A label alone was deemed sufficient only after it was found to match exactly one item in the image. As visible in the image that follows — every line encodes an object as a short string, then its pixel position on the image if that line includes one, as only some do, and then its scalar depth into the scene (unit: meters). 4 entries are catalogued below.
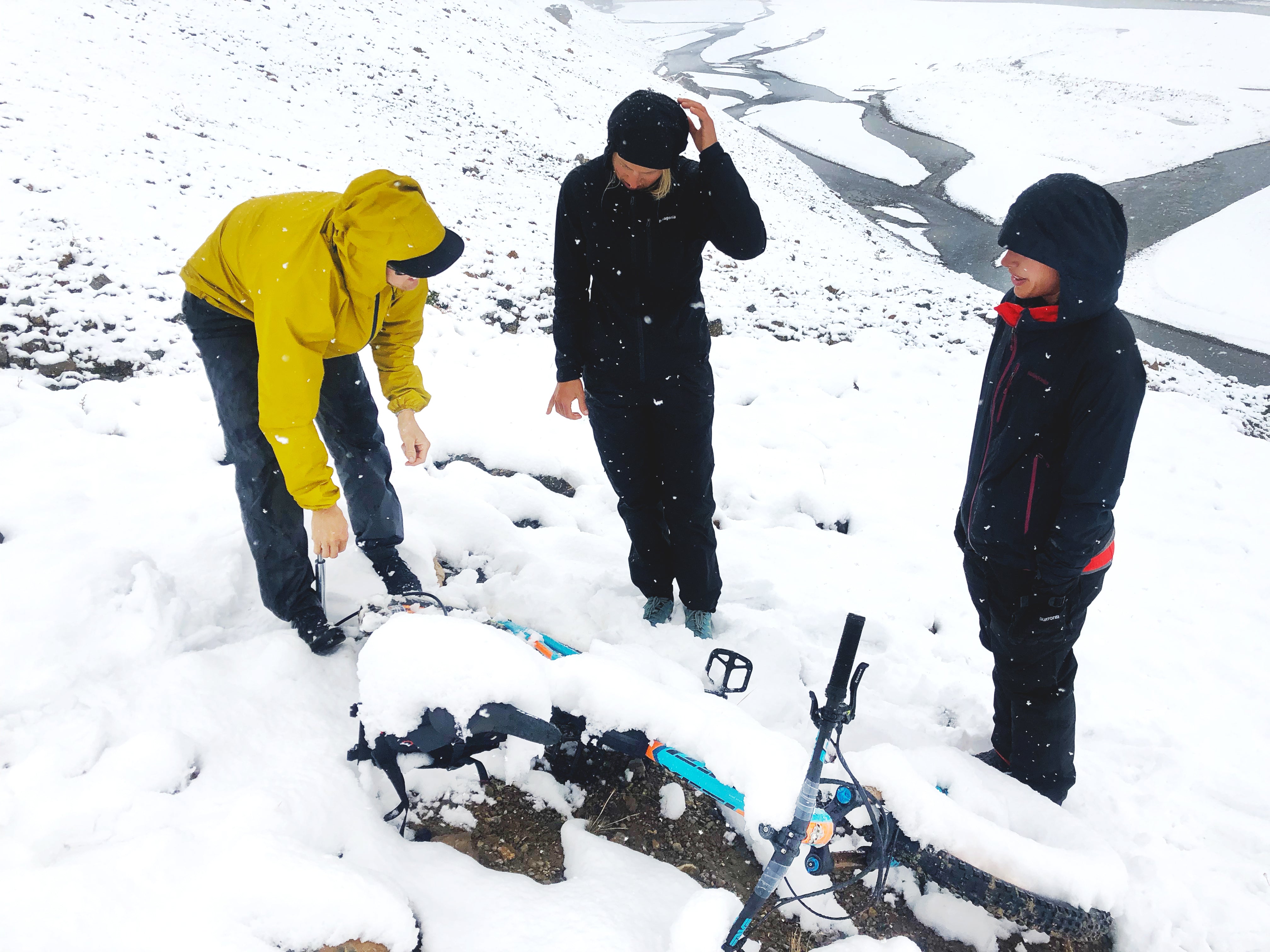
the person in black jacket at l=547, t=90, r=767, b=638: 2.45
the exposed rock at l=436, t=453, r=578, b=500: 4.62
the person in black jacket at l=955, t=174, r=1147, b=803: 1.91
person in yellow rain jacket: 2.08
